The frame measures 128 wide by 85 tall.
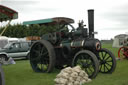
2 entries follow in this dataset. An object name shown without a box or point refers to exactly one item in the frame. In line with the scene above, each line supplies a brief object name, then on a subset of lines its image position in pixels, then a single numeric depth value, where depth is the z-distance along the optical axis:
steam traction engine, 6.20
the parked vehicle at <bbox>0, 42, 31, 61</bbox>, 13.80
